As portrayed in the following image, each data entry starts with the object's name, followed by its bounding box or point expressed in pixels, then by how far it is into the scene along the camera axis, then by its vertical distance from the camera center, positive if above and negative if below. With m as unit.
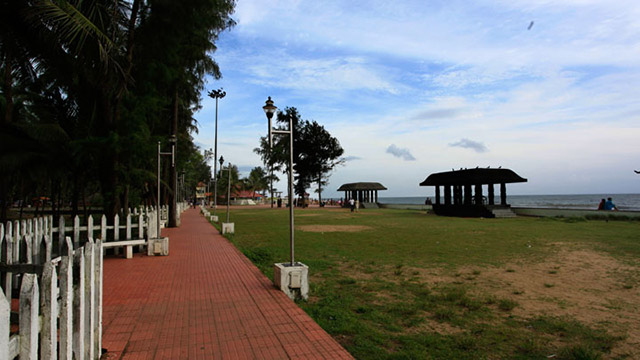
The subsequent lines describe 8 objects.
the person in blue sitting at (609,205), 25.70 -1.29
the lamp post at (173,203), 17.62 -0.48
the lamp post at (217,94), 33.66 +9.38
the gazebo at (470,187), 26.66 +0.17
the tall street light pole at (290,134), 5.86 +1.00
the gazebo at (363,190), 46.81 +0.03
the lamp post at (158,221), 9.44 -0.74
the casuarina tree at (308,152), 51.03 +5.79
